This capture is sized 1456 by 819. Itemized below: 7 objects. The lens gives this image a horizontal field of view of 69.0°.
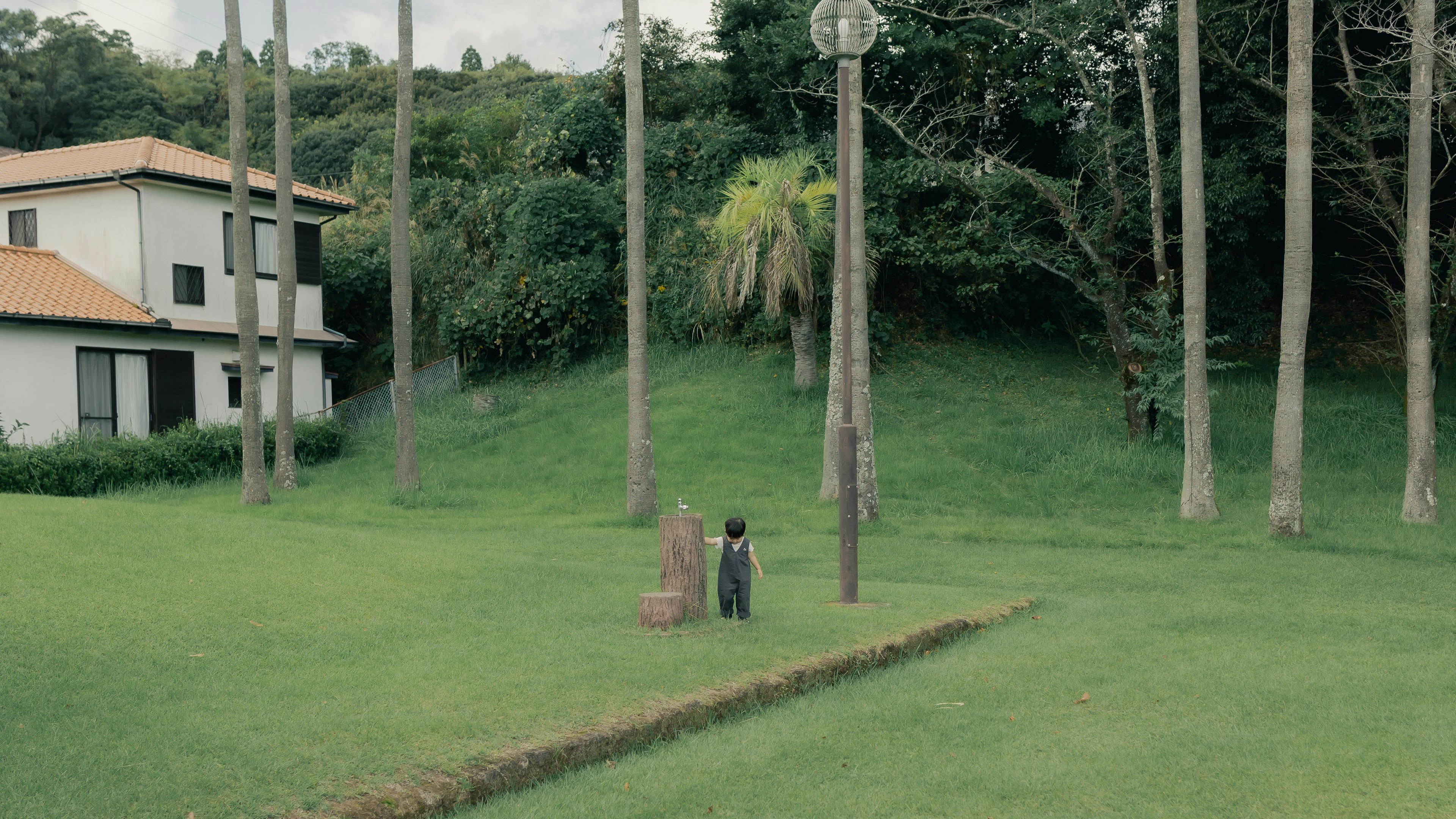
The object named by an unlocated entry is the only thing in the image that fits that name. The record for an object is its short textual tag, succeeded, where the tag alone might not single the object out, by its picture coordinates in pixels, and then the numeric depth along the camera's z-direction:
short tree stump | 9.00
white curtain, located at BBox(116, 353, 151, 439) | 23.39
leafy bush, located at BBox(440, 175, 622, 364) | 28.27
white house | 21.86
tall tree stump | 9.34
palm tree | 21.92
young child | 9.27
